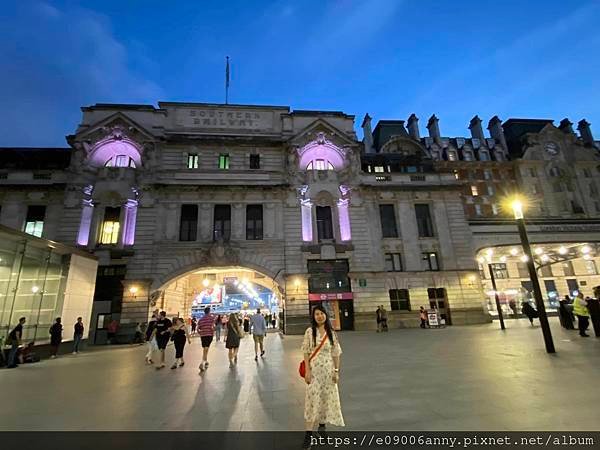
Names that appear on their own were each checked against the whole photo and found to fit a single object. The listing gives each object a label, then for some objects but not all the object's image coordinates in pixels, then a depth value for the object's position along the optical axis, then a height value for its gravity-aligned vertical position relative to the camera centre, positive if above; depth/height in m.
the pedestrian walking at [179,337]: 10.58 -1.09
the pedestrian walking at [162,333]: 10.73 -0.95
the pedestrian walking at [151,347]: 11.40 -1.54
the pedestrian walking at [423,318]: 22.95 -1.71
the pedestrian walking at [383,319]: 21.90 -1.58
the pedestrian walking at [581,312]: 12.77 -1.00
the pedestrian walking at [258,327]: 12.25 -1.01
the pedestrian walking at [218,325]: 22.32 -1.66
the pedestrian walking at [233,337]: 10.34 -1.15
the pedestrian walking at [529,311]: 19.64 -1.30
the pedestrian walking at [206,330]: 9.81 -0.93
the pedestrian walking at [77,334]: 16.14 -1.28
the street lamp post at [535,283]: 9.44 +0.28
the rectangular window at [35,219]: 22.56 +6.99
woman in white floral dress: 3.93 -1.06
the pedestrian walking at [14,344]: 11.56 -1.21
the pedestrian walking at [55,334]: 14.40 -1.13
